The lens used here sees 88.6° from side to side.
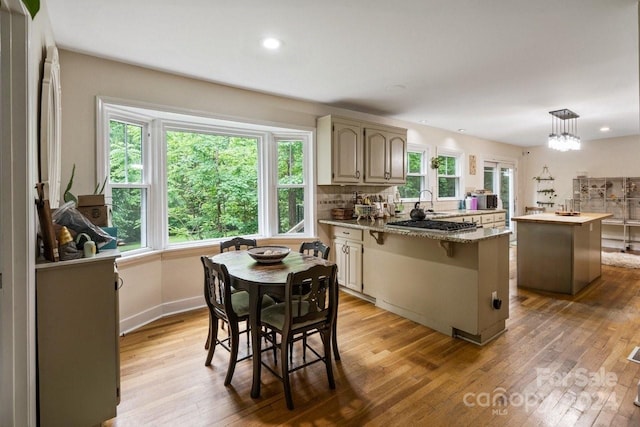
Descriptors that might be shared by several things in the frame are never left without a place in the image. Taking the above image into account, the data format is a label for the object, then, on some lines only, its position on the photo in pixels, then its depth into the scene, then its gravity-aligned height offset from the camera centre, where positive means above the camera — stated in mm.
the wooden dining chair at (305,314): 1966 -700
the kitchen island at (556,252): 3961 -559
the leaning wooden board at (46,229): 1581 -99
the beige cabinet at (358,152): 4121 +758
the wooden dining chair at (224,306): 2111 -688
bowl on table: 2441 -351
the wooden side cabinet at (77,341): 1603 -668
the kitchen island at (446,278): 2711 -636
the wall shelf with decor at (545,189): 7941 +465
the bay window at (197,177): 3123 +354
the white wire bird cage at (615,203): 6812 +112
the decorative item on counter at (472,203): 6219 +102
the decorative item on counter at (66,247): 1668 -192
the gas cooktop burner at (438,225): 2989 -167
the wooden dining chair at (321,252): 2467 -373
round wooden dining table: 2037 -455
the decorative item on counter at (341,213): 4387 -58
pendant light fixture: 4414 +1339
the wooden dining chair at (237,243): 3111 -329
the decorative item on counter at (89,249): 1724 -210
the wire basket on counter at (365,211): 4430 -32
